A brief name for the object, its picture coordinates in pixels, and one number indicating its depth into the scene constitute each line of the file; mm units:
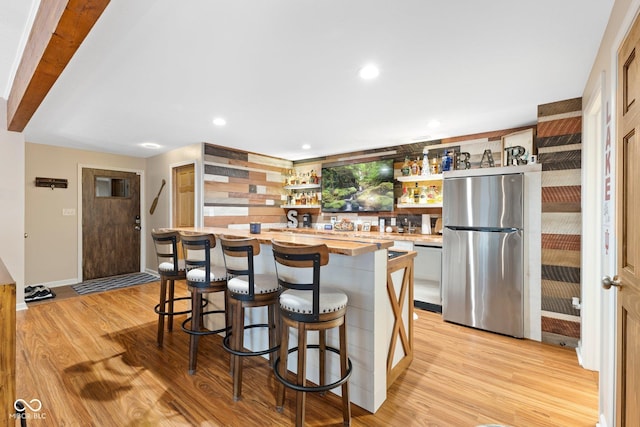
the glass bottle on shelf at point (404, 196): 4417
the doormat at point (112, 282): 4496
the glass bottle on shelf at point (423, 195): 4180
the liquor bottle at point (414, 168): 4244
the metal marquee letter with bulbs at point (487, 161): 3296
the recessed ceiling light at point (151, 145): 4520
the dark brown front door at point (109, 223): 5027
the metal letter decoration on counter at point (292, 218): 5820
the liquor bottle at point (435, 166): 4066
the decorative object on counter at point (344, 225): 4867
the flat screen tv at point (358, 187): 4555
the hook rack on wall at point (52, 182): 4484
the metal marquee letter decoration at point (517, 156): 3111
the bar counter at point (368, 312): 1794
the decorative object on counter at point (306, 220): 5711
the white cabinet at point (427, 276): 3510
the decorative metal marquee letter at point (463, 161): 3654
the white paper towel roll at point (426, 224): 4219
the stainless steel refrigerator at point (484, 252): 2850
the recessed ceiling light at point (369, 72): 2107
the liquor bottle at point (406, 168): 4321
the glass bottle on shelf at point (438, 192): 4091
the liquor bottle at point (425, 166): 4086
